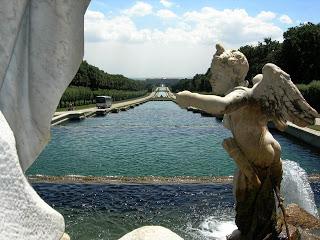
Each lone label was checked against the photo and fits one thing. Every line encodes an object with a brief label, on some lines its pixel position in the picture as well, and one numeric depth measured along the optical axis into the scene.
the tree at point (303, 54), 28.67
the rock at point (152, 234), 1.70
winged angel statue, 2.78
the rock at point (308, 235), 3.02
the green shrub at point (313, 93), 20.28
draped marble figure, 1.51
